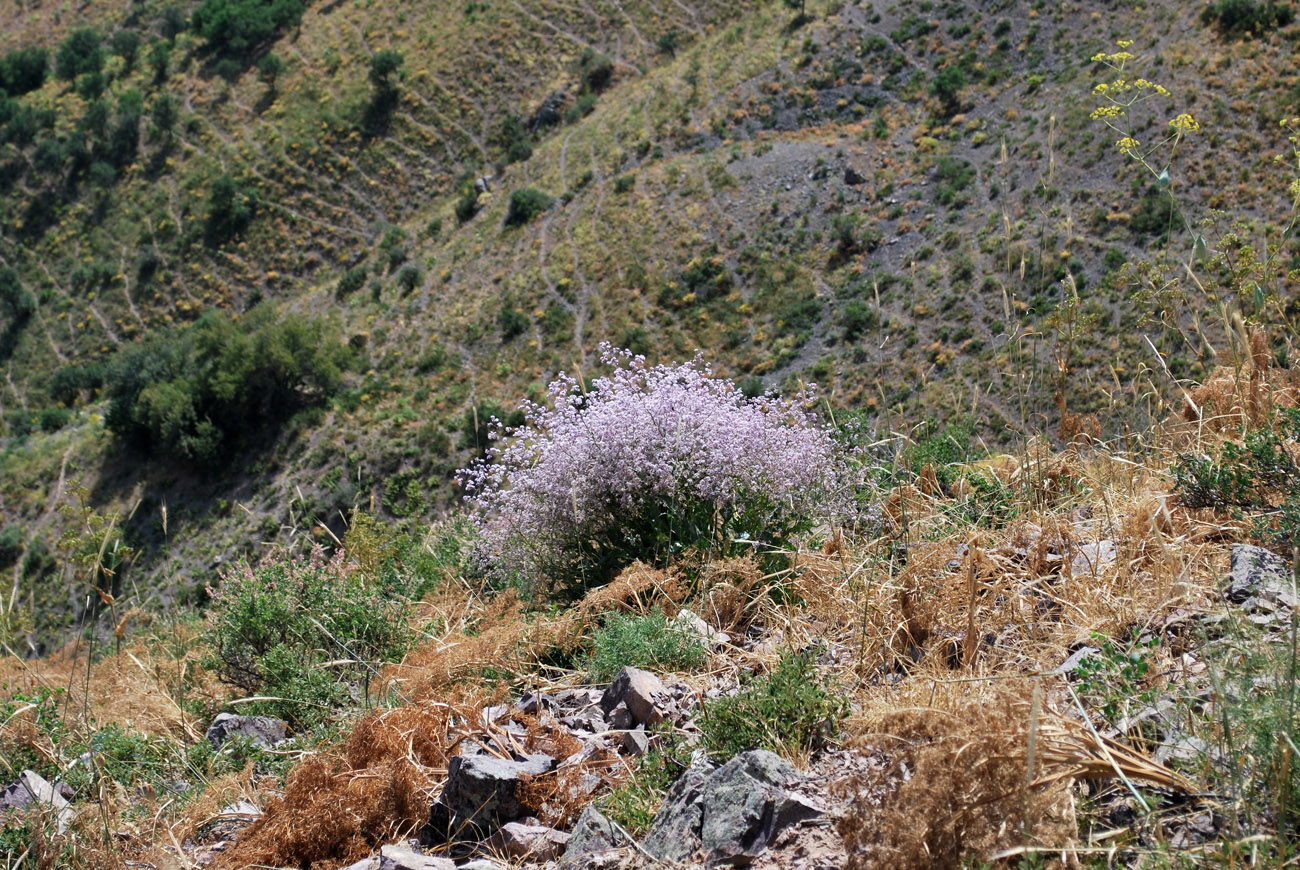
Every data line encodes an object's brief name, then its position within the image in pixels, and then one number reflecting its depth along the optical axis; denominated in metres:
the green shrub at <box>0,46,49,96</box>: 57.44
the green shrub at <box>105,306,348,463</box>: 37.12
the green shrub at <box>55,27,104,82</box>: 56.09
